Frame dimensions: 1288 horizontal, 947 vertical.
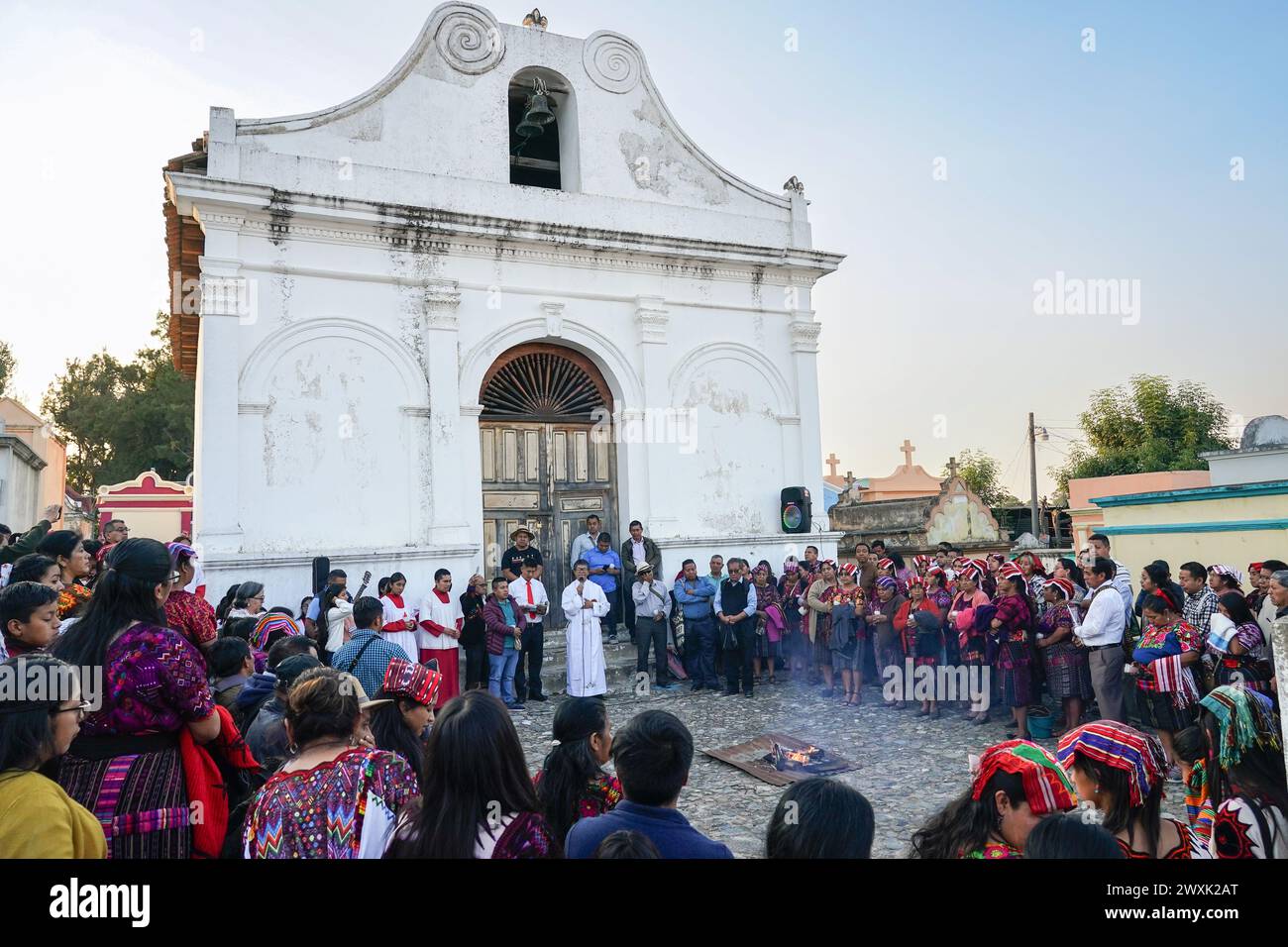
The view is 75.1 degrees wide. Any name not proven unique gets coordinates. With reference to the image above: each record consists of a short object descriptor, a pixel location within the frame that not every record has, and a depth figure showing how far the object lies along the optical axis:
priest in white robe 9.37
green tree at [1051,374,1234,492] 28.59
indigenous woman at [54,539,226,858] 2.90
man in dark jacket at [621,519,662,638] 11.71
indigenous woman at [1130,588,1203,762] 5.98
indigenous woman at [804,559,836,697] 9.97
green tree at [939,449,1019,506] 40.09
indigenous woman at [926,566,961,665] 8.85
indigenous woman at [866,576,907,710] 9.06
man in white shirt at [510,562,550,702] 9.66
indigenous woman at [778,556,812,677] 10.84
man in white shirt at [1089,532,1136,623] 7.16
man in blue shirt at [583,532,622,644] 11.00
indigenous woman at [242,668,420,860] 2.38
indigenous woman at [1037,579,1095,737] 7.25
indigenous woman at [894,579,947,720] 8.64
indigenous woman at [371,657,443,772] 3.17
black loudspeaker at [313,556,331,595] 9.92
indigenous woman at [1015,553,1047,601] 8.23
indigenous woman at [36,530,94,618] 5.15
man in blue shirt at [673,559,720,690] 10.19
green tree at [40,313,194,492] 32.12
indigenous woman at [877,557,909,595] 9.37
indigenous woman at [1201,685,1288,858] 2.63
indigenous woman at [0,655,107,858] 2.10
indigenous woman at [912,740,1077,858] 2.46
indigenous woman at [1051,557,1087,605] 7.86
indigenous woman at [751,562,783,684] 10.38
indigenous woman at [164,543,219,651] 4.41
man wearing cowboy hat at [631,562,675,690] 10.33
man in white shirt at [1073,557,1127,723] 6.92
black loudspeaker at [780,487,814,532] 12.87
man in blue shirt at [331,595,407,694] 4.82
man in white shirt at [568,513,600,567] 11.58
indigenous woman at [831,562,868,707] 9.41
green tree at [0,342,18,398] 30.80
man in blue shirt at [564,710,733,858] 2.39
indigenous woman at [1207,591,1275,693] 5.68
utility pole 25.64
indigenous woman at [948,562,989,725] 8.06
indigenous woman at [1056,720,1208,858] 2.57
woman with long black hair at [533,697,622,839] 2.91
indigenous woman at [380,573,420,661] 8.79
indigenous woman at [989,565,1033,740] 7.48
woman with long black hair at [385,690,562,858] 2.25
